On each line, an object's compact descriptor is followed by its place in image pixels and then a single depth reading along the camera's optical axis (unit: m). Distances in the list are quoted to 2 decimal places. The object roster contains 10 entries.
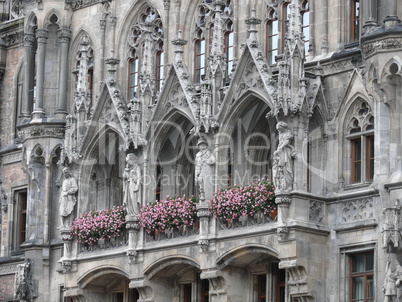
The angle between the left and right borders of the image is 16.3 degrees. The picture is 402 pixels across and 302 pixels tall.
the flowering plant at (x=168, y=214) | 37.94
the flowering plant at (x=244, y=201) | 35.84
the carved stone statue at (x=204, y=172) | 37.38
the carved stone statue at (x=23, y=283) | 42.66
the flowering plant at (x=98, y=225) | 39.88
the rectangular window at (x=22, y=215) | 45.19
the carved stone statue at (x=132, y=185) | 39.28
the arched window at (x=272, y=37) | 38.28
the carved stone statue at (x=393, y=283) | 32.69
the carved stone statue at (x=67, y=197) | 41.38
